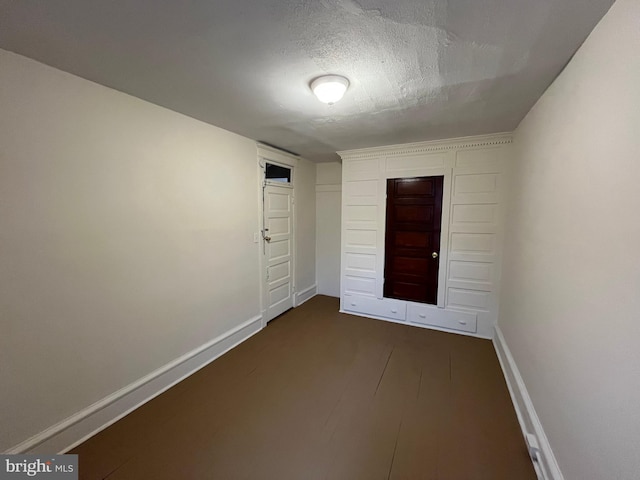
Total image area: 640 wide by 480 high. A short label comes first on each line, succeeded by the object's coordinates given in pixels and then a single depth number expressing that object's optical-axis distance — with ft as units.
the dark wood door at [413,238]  10.83
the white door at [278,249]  11.47
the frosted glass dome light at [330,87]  5.44
